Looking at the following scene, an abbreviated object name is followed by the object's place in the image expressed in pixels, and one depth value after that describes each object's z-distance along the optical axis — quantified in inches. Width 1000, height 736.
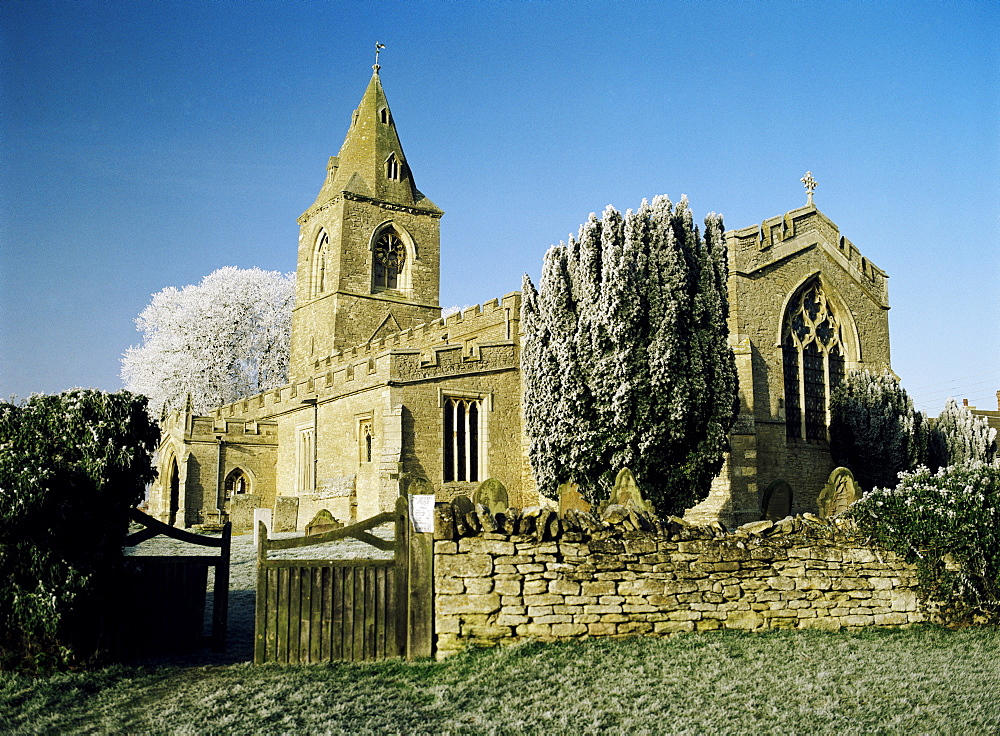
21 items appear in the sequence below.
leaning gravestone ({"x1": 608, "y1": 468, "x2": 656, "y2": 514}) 529.3
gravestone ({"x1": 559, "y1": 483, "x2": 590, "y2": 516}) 613.6
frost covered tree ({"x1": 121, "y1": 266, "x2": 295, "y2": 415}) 1621.6
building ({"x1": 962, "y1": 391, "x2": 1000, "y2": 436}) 1322.6
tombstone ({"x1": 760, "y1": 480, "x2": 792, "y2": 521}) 679.1
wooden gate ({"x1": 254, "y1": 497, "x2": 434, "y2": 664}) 299.7
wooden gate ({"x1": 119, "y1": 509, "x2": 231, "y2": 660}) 324.2
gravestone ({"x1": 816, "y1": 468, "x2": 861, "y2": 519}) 512.1
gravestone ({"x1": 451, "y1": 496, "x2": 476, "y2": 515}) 313.9
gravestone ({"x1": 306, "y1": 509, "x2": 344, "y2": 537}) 816.3
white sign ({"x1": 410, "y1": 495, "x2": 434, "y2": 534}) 305.6
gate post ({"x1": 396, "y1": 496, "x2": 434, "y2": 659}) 303.4
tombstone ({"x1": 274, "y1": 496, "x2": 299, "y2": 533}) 922.1
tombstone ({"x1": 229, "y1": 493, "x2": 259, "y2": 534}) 972.6
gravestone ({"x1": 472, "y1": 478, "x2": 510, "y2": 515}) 556.6
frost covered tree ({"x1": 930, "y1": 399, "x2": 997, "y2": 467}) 950.4
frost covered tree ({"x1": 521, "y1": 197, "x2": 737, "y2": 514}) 597.6
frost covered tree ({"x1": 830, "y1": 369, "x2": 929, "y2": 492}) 867.4
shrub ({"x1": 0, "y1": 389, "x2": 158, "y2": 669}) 282.8
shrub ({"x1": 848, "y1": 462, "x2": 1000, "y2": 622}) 358.9
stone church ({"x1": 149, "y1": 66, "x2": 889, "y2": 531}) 816.9
